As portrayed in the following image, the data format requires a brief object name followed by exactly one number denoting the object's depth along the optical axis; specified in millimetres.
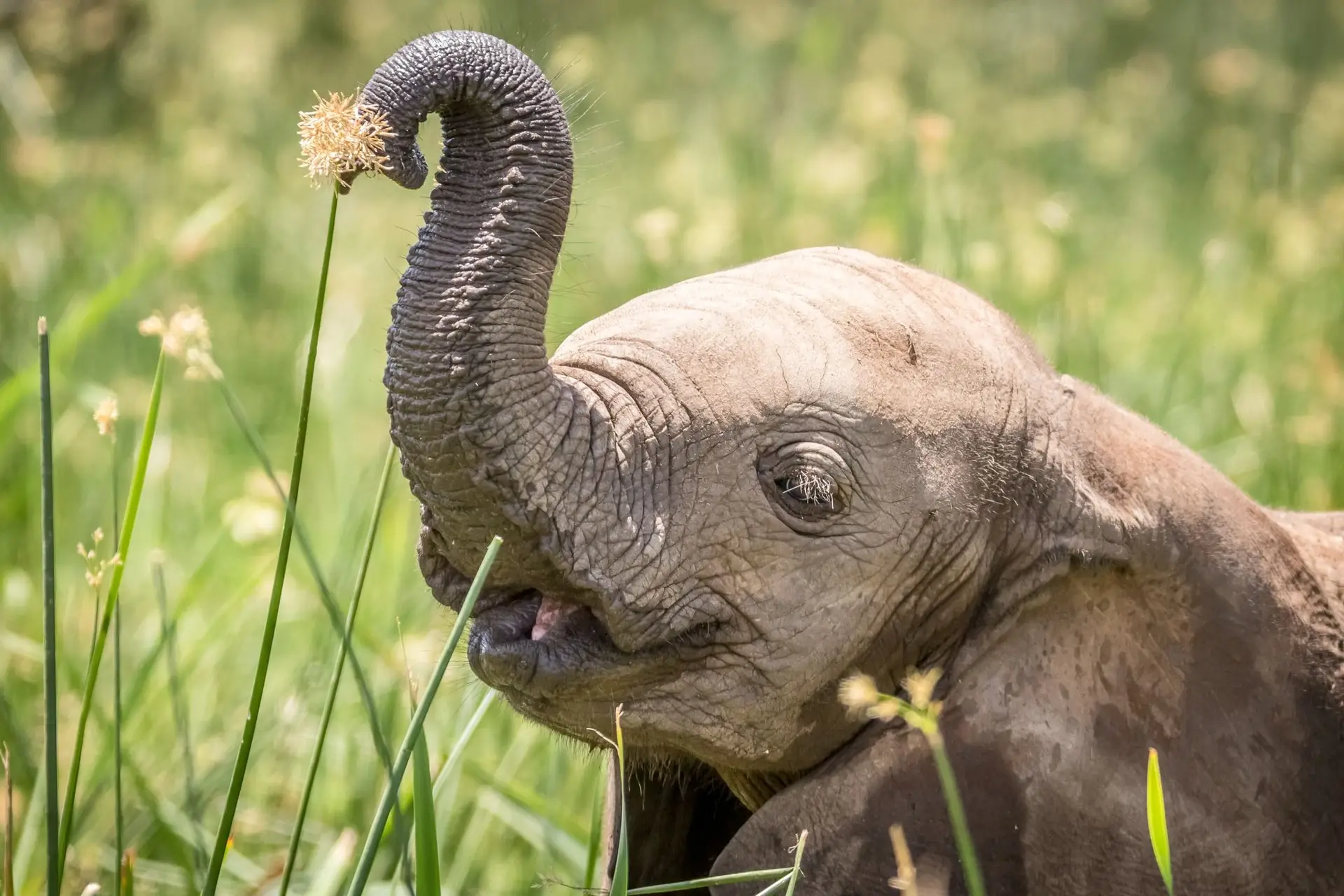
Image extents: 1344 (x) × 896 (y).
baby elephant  9485
